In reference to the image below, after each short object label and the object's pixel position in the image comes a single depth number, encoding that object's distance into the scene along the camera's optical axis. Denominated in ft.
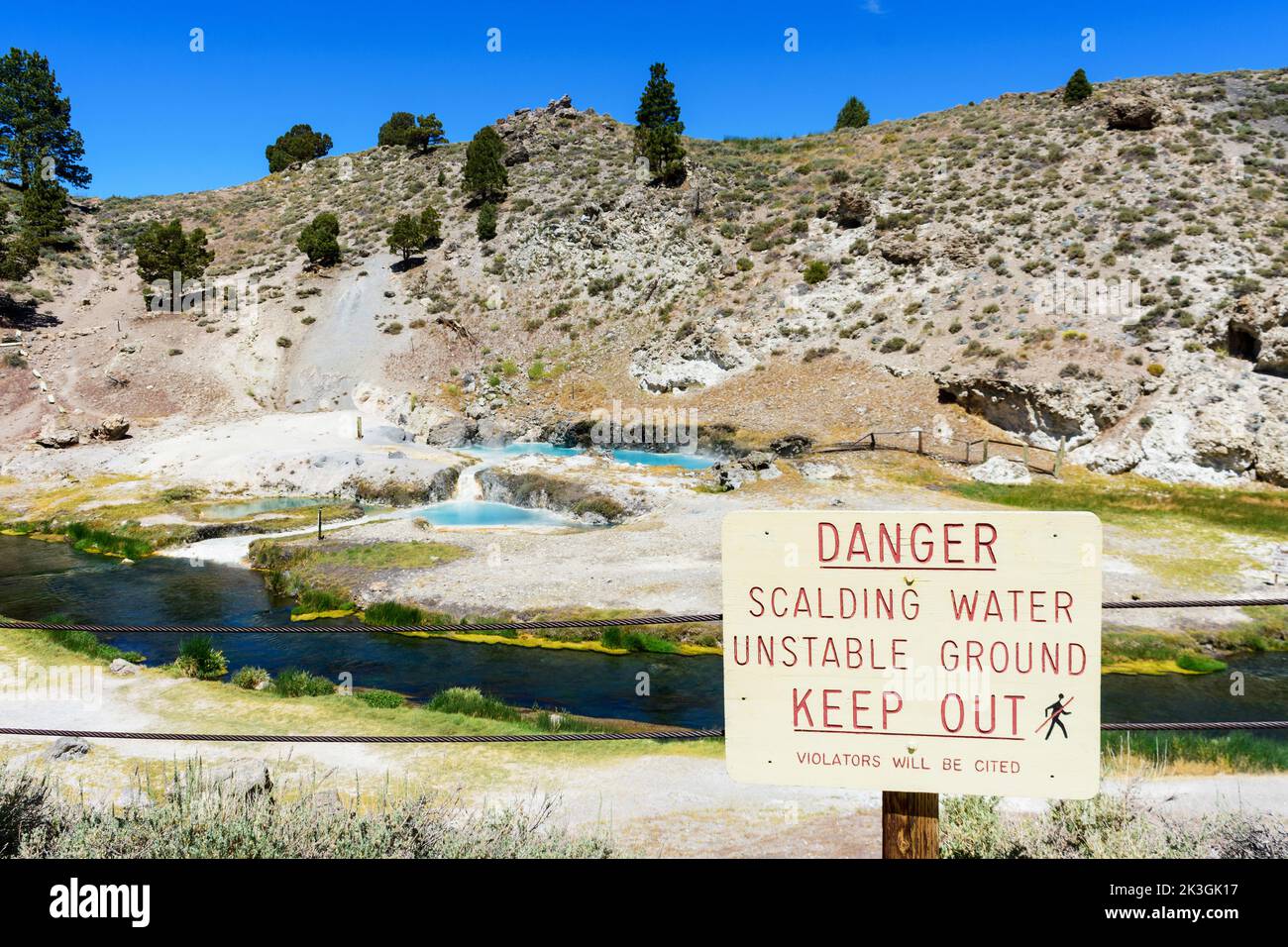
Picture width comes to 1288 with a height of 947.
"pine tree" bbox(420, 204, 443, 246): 230.27
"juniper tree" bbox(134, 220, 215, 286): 203.72
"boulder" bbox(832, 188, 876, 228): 198.08
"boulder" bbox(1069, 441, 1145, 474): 112.06
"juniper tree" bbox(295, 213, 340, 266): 221.87
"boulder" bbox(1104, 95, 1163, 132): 195.72
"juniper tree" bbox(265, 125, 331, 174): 326.65
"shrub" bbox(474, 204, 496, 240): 232.12
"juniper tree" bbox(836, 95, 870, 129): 288.10
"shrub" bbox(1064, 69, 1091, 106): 226.17
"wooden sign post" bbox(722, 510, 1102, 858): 13.16
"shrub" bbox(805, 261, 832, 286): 184.24
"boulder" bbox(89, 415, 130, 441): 141.49
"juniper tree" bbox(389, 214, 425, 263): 223.10
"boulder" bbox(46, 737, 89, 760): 33.19
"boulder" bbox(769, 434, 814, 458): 134.41
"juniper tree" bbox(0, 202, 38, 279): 191.84
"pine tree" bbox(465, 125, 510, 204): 245.04
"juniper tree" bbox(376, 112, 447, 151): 302.04
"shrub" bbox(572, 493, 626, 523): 103.14
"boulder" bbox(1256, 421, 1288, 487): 100.94
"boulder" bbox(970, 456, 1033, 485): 107.96
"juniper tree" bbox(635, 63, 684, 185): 232.73
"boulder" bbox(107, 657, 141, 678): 47.70
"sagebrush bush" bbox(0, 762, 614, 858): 18.17
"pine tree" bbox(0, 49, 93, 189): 243.40
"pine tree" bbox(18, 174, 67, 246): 211.00
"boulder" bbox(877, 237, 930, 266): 178.50
